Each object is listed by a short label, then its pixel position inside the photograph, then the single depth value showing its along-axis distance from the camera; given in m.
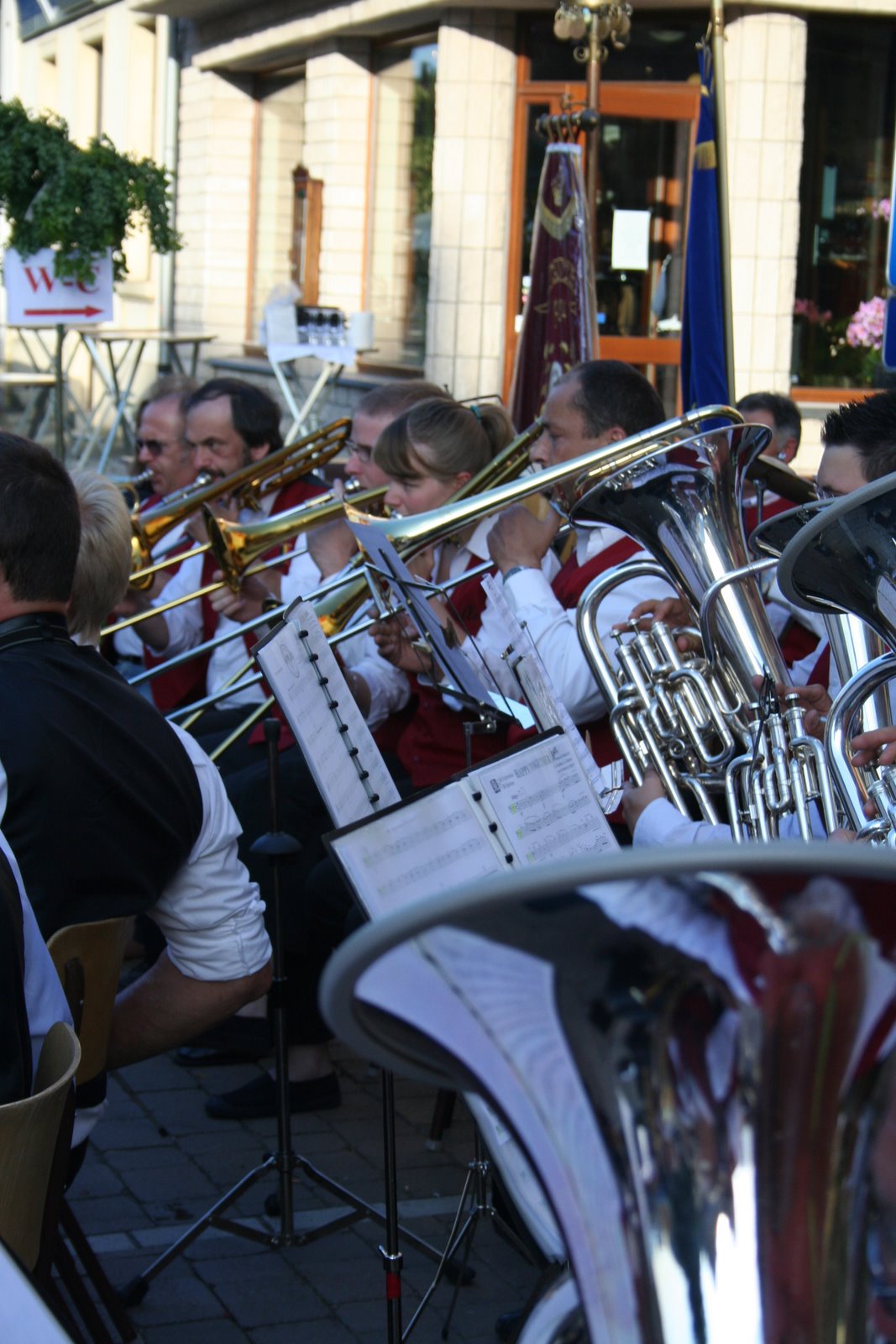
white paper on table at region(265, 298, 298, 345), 9.66
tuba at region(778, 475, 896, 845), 1.84
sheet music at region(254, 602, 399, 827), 2.19
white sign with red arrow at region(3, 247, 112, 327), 6.64
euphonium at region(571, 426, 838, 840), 2.56
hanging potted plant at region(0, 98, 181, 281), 6.49
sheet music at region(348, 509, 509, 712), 2.47
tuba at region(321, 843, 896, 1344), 0.89
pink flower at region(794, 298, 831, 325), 9.41
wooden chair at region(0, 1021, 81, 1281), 1.59
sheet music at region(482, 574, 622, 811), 2.21
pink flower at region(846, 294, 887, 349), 8.56
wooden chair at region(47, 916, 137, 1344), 2.04
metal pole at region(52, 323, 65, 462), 6.81
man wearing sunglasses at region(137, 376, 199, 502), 5.39
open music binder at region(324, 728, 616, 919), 1.77
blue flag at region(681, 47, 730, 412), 4.56
